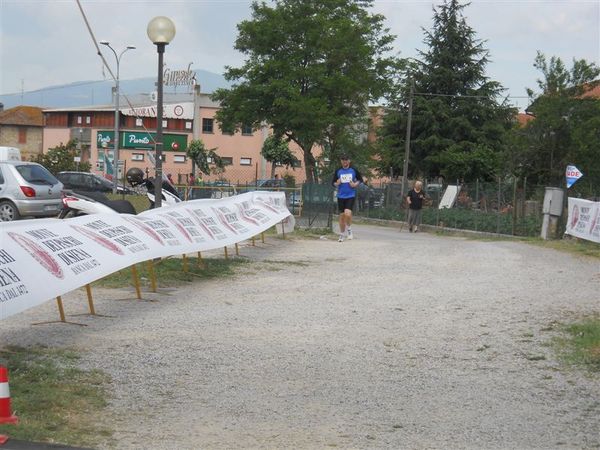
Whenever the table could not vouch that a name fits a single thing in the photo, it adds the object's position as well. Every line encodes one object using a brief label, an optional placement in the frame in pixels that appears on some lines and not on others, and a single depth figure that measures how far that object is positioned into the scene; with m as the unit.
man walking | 30.70
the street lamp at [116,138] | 44.83
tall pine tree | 60.06
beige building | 100.81
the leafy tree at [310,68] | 45.91
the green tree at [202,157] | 76.56
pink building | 88.56
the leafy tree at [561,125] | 36.63
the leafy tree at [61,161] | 56.22
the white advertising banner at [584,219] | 20.36
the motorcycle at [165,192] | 18.87
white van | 27.66
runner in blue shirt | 19.20
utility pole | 45.82
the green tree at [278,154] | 76.62
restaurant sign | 90.75
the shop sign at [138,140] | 87.94
